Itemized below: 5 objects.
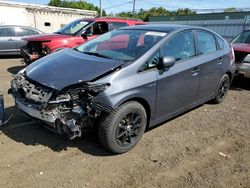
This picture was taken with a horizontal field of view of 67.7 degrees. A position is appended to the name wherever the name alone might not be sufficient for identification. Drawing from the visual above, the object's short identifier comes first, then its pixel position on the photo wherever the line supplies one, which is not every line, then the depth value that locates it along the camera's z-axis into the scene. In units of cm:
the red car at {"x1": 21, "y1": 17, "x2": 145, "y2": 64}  549
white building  1417
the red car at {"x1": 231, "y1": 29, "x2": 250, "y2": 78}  488
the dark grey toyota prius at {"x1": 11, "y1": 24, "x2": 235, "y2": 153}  231
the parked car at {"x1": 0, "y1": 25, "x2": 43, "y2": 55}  833
